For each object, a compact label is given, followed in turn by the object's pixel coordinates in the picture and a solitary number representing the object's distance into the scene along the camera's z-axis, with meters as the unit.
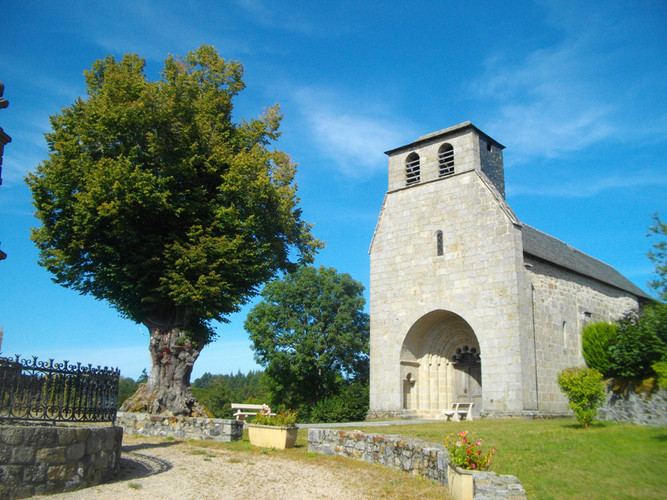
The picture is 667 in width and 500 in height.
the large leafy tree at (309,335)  36.25
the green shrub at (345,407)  28.50
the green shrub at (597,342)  19.03
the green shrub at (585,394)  13.41
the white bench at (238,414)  19.03
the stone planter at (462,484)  7.00
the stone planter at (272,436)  12.74
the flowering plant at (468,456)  7.41
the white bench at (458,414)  19.22
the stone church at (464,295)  20.34
